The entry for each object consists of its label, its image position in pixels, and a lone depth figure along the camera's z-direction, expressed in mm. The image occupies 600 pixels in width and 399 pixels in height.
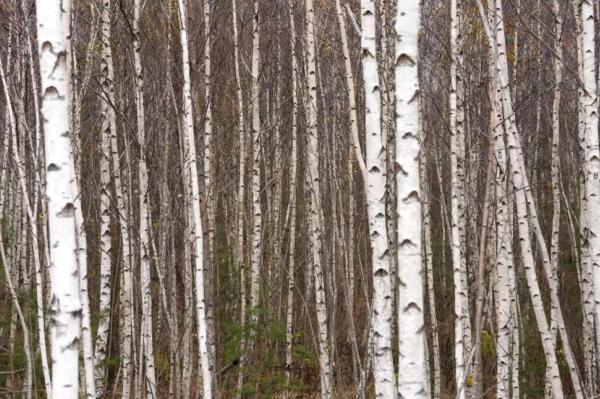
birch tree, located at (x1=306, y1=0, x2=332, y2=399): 10984
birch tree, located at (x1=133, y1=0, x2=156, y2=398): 9469
